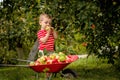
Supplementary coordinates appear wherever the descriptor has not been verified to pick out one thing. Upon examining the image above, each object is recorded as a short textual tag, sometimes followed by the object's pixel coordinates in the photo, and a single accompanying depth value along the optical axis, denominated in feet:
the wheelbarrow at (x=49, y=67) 12.76
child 14.54
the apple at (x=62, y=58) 12.88
